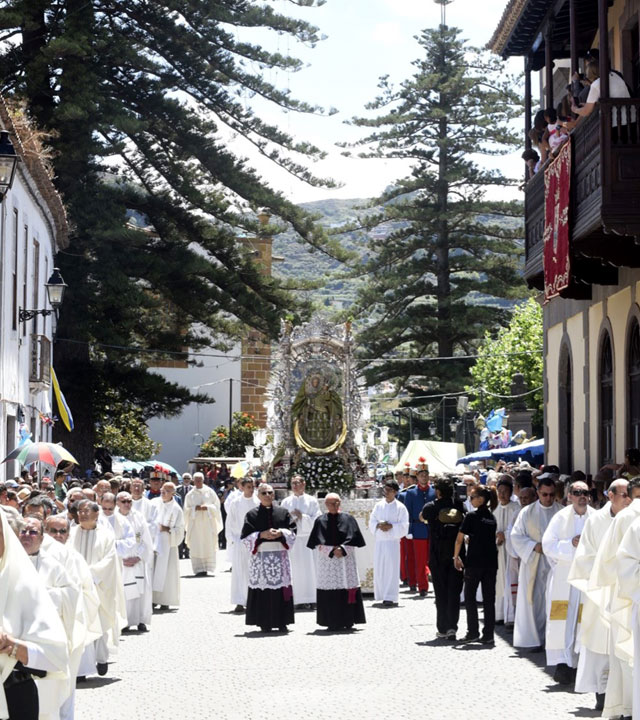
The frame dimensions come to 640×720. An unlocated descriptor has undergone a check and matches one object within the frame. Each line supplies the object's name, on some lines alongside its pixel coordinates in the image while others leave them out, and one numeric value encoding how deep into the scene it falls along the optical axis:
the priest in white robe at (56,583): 8.77
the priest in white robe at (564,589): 12.81
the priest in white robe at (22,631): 6.87
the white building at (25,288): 25.03
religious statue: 27.73
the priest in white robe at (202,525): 26.78
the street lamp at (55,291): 24.03
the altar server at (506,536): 16.78
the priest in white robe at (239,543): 19.73
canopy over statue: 27.59
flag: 32.41
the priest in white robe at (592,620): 11.28
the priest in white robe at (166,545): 19.94
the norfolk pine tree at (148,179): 35.62
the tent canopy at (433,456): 33.31
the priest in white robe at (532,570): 14.96
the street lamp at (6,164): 14.22
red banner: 17.06
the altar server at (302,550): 20.31
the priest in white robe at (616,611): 10.09
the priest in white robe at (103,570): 13.66
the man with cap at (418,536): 22.19
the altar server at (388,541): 20.45
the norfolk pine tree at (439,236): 52.84
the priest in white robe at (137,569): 16.23
